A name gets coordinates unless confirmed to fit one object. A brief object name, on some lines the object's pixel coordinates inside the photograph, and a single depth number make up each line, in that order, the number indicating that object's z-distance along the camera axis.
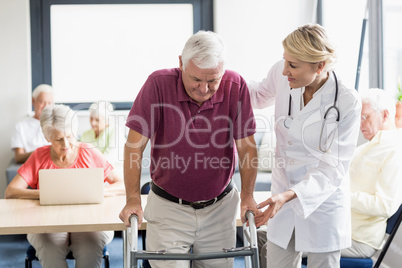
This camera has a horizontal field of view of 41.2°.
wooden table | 2.51
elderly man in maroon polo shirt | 1.99
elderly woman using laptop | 2.93
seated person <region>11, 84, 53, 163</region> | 5.22
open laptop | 2.87
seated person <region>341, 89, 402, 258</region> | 2.81
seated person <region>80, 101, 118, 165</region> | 4.92
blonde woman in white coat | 2.10
